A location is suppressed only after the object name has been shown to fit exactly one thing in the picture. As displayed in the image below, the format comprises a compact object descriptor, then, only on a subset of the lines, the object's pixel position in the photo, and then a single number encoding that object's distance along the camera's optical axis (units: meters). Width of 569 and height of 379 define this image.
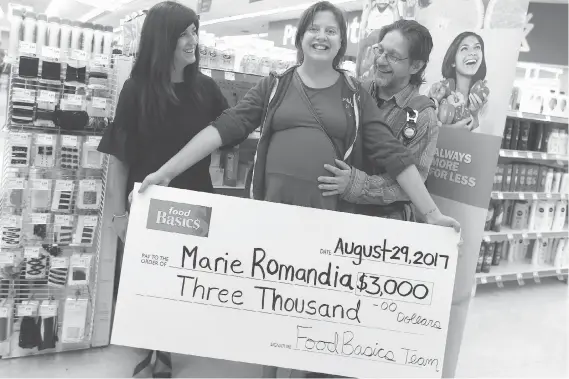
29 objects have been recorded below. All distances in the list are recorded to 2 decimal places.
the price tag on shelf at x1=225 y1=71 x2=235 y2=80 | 2.90
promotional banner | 2.07
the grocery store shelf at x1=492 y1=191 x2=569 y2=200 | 4.51
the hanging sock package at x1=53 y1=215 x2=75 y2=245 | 2.61
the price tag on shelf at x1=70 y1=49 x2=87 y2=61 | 2.52
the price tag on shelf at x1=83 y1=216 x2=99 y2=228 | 2.66
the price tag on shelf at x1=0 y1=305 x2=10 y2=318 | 2.56
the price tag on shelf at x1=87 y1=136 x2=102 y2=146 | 2.58
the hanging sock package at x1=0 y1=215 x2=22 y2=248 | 2.53
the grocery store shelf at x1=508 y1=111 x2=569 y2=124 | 4.30
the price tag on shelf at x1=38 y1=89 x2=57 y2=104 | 2.44
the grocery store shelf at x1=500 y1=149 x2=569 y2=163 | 4.39
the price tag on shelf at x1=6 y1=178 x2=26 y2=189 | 2.48
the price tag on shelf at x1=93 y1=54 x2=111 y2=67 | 2.56
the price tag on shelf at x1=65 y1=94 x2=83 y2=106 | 2.50
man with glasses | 1.90
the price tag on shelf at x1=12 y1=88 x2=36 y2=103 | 2.42
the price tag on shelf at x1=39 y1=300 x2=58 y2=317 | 2.62
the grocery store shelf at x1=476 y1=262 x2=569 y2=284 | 4.59
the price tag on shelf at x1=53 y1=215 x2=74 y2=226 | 2.60
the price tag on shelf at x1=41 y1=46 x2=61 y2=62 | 2.46
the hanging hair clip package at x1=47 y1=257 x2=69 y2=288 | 2.62
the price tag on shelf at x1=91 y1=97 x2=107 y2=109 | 2.55
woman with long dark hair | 2.08
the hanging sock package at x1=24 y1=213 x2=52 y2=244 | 2.56
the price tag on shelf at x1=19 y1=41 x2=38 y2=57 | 2.41
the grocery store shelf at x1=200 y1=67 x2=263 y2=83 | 2.85
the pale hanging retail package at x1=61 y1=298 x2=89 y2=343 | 2.68
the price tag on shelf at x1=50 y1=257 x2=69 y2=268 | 2.62
